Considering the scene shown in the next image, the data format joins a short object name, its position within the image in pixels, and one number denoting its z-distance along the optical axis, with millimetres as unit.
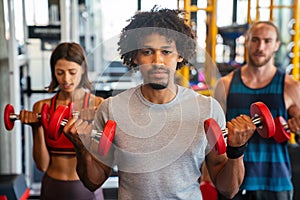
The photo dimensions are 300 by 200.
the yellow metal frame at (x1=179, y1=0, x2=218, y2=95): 2982
